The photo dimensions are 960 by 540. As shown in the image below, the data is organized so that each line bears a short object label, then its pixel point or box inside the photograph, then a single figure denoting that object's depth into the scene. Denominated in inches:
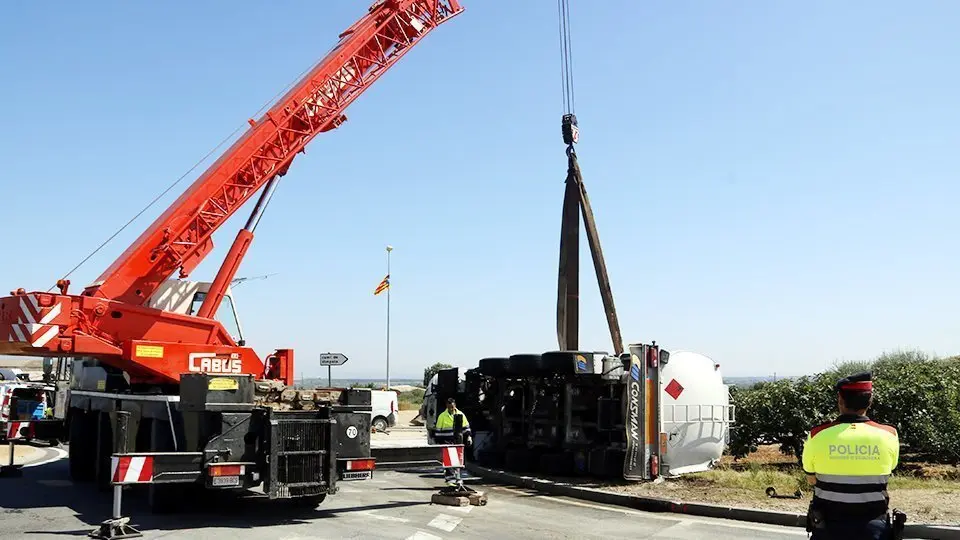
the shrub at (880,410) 582.9
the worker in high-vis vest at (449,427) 551.2
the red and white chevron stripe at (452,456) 496.7
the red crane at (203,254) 463.5
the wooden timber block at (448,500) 485.1
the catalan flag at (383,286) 1574.8
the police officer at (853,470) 199.5
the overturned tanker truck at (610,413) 554.3
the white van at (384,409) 1141.1
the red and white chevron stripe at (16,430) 596.4
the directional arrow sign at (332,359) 770.0
